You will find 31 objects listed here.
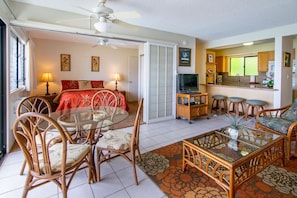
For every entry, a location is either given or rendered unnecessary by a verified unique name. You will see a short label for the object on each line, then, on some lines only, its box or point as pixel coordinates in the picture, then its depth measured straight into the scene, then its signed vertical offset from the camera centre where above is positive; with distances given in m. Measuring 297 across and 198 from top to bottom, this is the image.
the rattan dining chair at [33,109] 1.95 -0.27
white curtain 4.07 +0.59
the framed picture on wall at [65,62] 5.86 +0.98
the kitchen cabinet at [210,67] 5.82 +0.83
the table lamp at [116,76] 6.69 +0.53
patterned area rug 1.72 -1.06
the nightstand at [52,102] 5.14 -0.41
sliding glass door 2.48 +0.02
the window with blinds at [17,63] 3.33 +0.61
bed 4.39 -0.16
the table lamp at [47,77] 5.36 +0.40
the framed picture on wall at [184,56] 4.75 +0.98
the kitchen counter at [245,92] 4.38 -0.05
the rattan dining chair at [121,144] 1.88 -0.63
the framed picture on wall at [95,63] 6.41 +1.04
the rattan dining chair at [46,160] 1.26 -0.63
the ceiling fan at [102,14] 2.41 +1.15
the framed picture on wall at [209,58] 5.80 +1.14
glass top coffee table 1.58 -0.72
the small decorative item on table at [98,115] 2.24 -0.37
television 4.52 +0.19
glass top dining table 1.98 -0.40
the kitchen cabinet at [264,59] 5.34 +1.04
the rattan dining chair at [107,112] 2.11 -0.36
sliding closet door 4.26 +0.18
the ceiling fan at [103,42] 4.46 +1.34
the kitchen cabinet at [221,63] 6.81 +1.12
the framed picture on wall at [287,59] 4.06 +0.79
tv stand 4.32 -0.41
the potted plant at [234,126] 2.20 -0.49
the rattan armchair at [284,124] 2.40 -0.55
